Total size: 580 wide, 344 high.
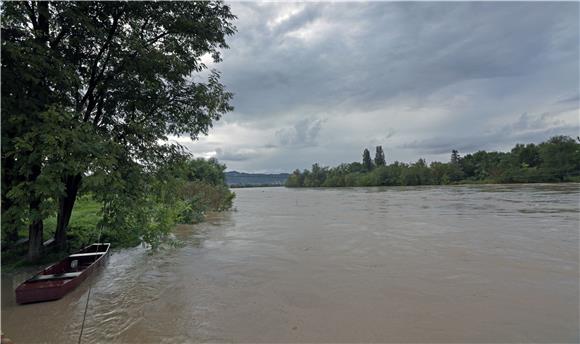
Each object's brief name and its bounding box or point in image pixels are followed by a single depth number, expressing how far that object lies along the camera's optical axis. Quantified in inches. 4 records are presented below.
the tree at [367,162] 3742.6
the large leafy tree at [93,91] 191.3
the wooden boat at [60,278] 199.0
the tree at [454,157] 2715.3
